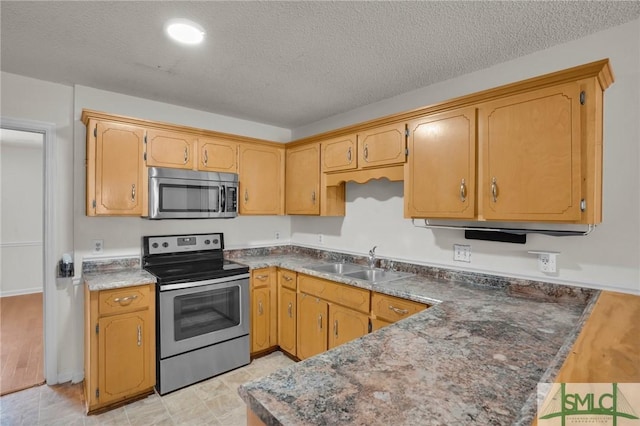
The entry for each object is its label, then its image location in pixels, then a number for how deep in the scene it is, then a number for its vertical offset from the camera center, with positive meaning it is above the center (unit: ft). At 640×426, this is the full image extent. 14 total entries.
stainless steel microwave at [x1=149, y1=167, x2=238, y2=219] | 8.80 +0.50
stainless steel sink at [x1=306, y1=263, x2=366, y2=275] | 10.15 -1.83
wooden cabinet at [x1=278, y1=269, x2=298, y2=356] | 10.05 -3.22
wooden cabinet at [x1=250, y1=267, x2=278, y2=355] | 10.05 -3.15
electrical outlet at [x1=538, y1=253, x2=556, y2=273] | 6.39 -1.00
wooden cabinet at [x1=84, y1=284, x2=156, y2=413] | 7.47 -3.27
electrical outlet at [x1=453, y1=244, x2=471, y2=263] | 7.80 -1.00
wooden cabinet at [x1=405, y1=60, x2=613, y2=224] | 5.37 +1.16
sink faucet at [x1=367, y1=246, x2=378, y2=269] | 9.59 -1.39
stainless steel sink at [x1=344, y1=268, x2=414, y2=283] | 9.28 -1.88
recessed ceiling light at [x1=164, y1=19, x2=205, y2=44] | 5.77 +3.40
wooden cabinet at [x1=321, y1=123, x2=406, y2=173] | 8.13 +1.77
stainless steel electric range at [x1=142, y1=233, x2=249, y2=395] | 8.18 -2.80
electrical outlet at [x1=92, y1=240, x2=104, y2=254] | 8.95 -1.00
